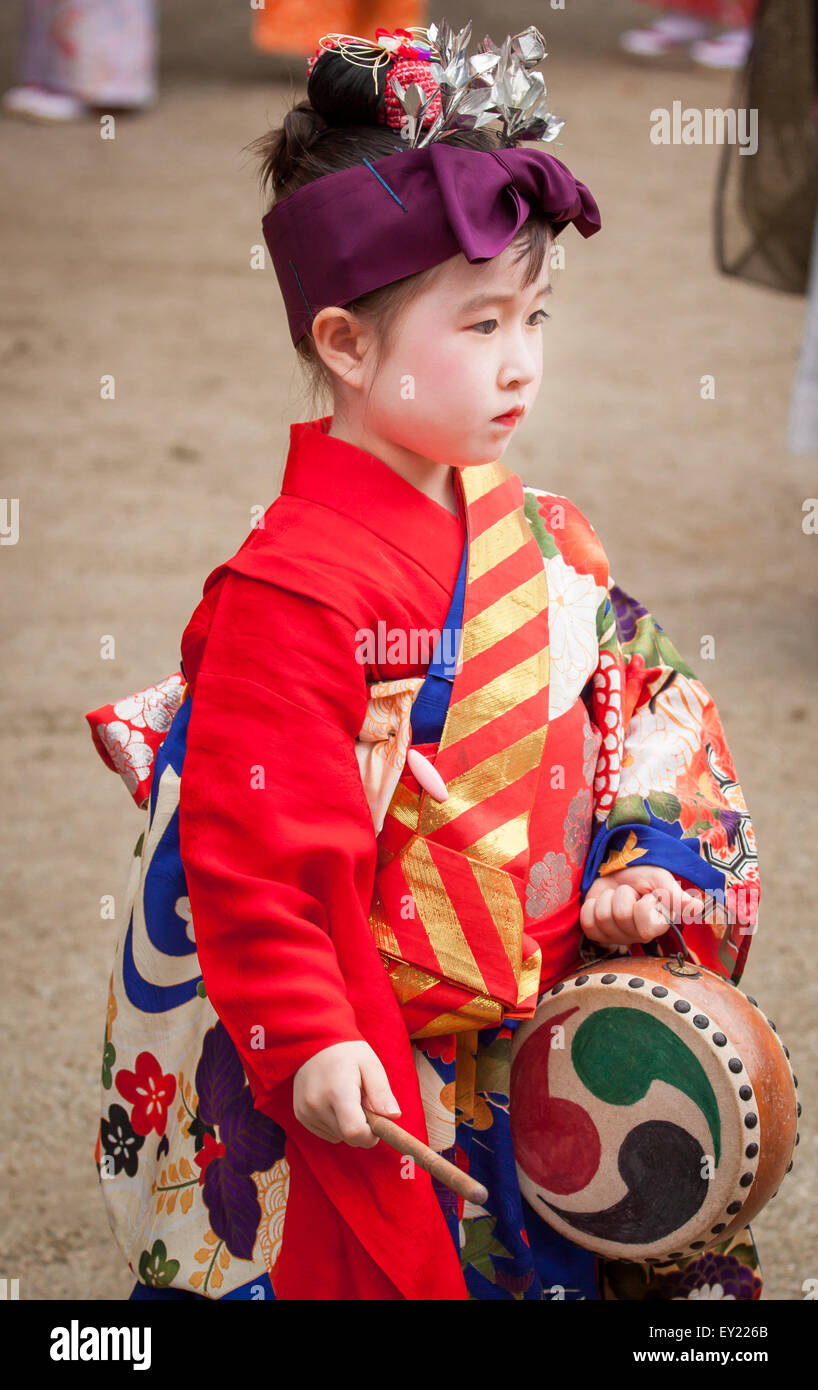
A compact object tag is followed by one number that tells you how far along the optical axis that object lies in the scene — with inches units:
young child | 94.5
